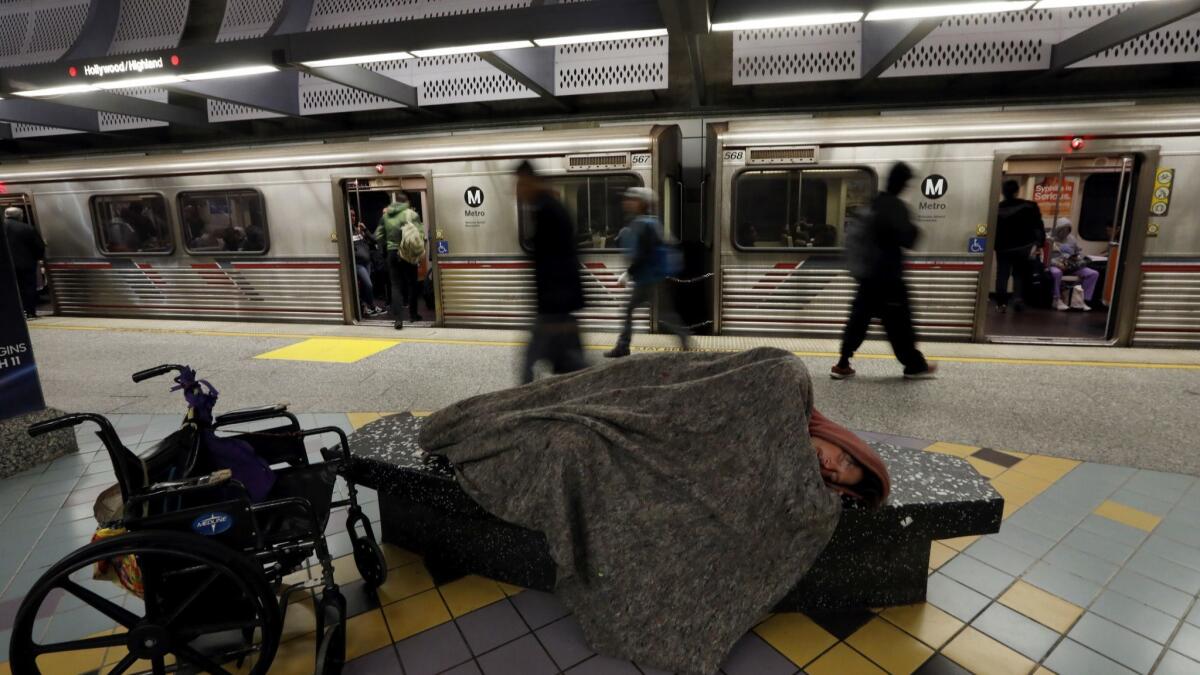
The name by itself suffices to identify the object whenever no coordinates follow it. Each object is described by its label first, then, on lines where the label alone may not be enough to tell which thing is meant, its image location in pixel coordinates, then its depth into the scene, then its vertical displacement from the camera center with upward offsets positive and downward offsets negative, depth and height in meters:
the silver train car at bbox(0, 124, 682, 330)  6.77 +0.10
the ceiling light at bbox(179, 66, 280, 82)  4.90 +1.28
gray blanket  1.90 -0.91
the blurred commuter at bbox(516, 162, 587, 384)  3.73 -0.33
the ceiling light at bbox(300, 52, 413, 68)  4.61 +1.29
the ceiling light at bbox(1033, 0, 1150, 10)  3.58 +1.24
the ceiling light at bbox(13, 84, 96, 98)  5.21 +1.24
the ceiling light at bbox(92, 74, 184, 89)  4.96 +1.25
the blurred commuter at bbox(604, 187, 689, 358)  4.71 -0.22
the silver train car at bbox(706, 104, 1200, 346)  5.55 +0.06
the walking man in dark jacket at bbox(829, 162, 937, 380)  4.54 -0.57
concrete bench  2.01 -1.12
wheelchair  1.66 -0.98
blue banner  3.51 -0.71
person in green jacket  7.37 -0.22
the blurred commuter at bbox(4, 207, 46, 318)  8.04 -0.20
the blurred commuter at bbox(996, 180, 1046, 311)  7.51 -0.28
